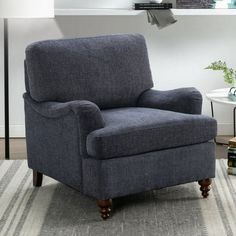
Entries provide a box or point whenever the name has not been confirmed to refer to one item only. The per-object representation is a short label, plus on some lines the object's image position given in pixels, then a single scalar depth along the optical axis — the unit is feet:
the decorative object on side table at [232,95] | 17.26
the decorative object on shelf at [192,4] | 19.06
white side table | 17.08
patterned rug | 12.59
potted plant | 17.82
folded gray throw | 18.95
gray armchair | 12.93
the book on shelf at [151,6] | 18.93
